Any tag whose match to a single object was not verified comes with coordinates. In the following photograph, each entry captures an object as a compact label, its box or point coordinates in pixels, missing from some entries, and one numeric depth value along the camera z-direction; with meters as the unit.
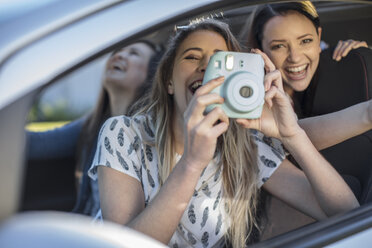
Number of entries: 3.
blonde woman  1.48
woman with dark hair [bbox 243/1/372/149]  2.08
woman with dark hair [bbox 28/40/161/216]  2.73
